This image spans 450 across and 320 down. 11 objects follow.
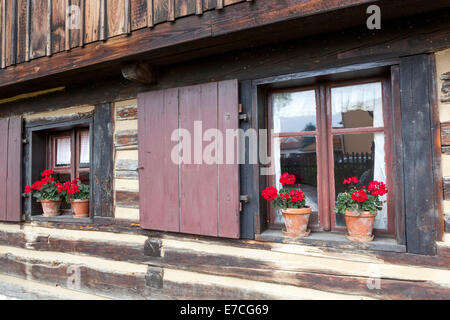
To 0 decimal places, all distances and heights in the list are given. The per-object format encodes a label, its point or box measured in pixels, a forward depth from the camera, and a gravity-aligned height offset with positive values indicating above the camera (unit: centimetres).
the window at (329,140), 228 +26
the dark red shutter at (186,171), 241 +2
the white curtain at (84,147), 356 +35
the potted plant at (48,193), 343 -22
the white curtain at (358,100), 227 +58
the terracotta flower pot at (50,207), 346 -40
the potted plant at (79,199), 330 -28
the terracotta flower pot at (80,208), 330 -39
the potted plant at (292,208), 228 -30
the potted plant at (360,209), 204 -29
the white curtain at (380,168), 226 +2
